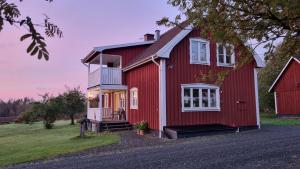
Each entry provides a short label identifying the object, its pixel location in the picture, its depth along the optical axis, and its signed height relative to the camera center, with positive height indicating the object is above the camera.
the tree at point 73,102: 29.88 +0.33
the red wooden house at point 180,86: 15.95 +1.15
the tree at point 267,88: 33.59 +1.85
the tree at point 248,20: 5.47 +1.70
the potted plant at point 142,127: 16.67 -1.29
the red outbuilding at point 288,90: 27.62 +1.41
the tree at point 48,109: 26.11 -0.35
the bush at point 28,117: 27.12 -1.10
